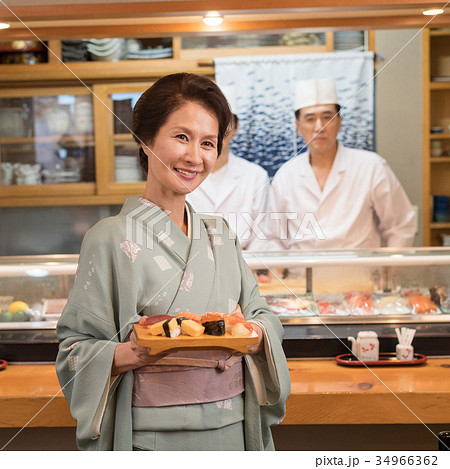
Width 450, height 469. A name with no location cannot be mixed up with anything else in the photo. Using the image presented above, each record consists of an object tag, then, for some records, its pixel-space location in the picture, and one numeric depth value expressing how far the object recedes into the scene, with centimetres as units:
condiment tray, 220
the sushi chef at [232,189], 413
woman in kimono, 131
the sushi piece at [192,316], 129
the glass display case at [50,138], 430
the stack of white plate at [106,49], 418
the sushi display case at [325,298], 228
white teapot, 222
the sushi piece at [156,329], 122
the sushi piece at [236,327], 127
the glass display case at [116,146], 426
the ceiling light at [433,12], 211
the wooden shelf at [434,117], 407
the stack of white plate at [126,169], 431
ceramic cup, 221
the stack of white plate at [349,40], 417
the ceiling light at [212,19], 208
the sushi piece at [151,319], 127
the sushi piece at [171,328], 122
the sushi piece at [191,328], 124
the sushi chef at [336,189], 401
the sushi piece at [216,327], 125
